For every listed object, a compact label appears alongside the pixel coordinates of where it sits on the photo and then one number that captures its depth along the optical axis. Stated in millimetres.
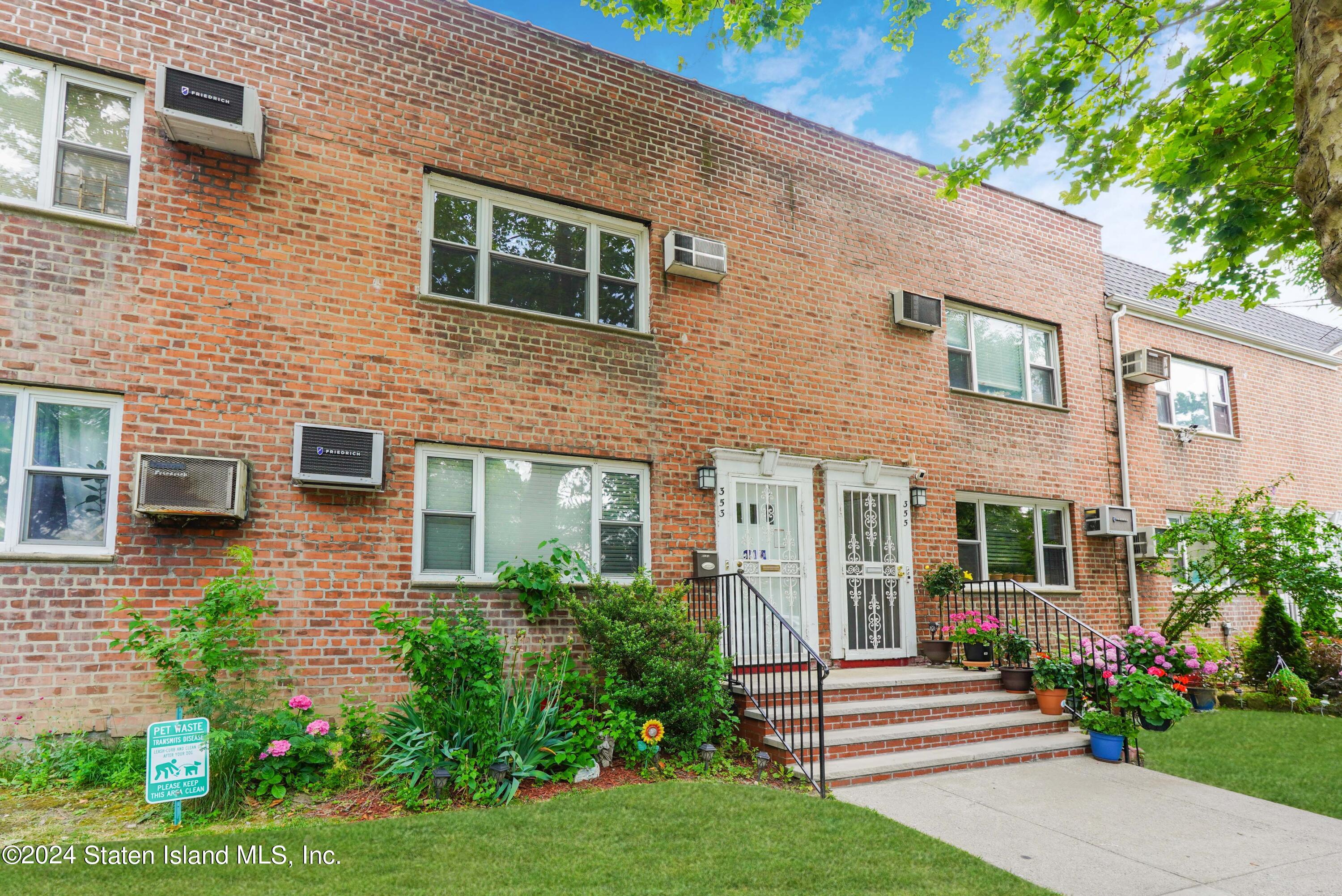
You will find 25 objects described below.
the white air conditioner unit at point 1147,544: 11312
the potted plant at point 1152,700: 7090
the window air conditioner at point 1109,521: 10938
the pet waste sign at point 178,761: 4664
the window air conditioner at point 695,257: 8383
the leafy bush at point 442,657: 5844
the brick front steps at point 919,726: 6480
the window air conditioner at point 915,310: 9875
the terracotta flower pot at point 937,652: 8812
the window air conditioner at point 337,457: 6410
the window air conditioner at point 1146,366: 11789
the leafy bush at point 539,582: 6957
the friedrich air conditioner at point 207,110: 6102
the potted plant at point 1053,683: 7762
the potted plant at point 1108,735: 7094
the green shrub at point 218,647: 5594
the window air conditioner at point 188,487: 5809
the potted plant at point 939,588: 8891
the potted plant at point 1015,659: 8016
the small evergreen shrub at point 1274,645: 11398
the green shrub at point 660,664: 6441
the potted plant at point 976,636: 8531
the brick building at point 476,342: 6000
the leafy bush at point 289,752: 5441
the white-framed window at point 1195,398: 12898
